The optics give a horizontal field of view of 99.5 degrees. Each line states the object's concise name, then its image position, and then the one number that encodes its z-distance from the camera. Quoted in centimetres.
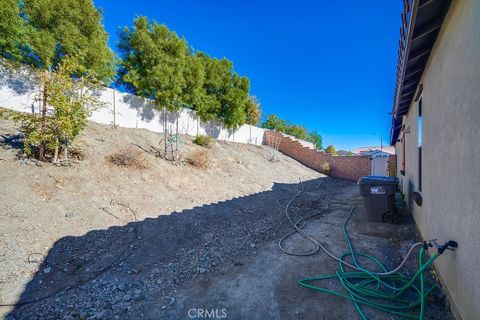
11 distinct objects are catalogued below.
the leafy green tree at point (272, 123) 2667
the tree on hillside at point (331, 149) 2414
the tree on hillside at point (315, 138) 3513
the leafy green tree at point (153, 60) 993
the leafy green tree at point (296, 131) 3022
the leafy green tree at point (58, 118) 495
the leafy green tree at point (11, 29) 626
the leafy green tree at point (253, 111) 1848
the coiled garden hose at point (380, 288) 218
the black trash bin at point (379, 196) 488
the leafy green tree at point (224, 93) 1401
